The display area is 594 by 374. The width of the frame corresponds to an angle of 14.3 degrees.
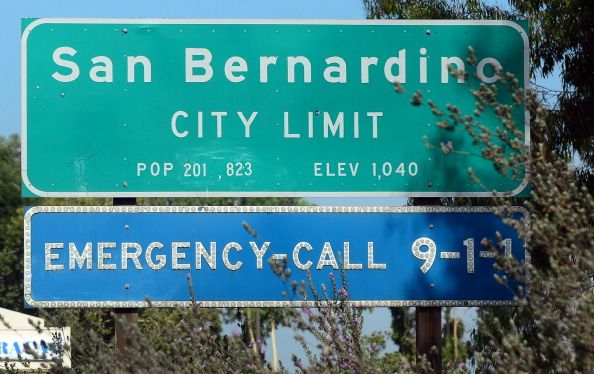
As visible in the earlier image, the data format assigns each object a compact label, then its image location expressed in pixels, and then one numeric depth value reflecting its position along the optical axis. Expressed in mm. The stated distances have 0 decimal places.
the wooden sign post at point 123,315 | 13005
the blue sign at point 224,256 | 13161
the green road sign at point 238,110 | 13407
